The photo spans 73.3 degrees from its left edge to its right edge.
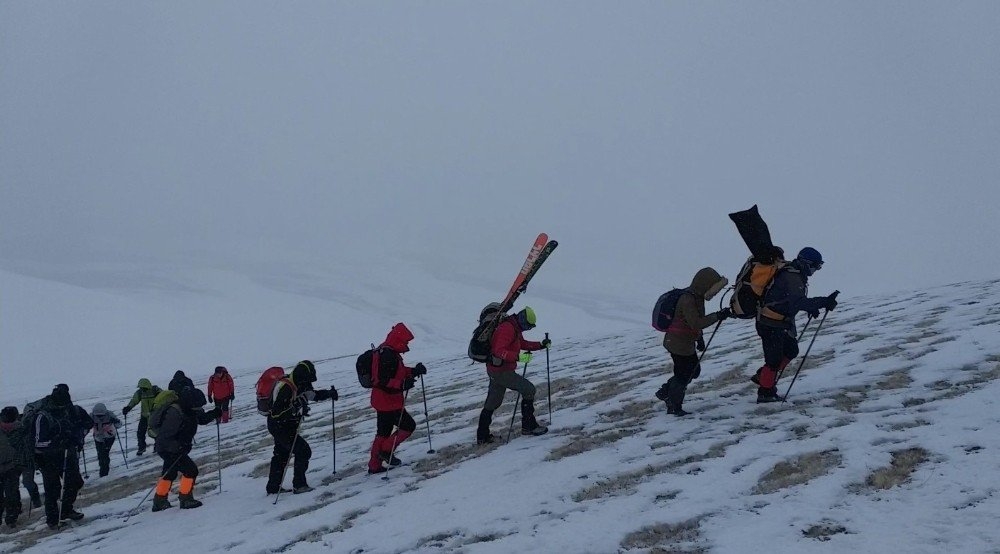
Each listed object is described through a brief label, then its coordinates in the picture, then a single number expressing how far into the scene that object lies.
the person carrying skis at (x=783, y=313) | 9.58
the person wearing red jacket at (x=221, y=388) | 20.48
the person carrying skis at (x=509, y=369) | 10.89
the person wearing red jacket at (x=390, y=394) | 10.69
